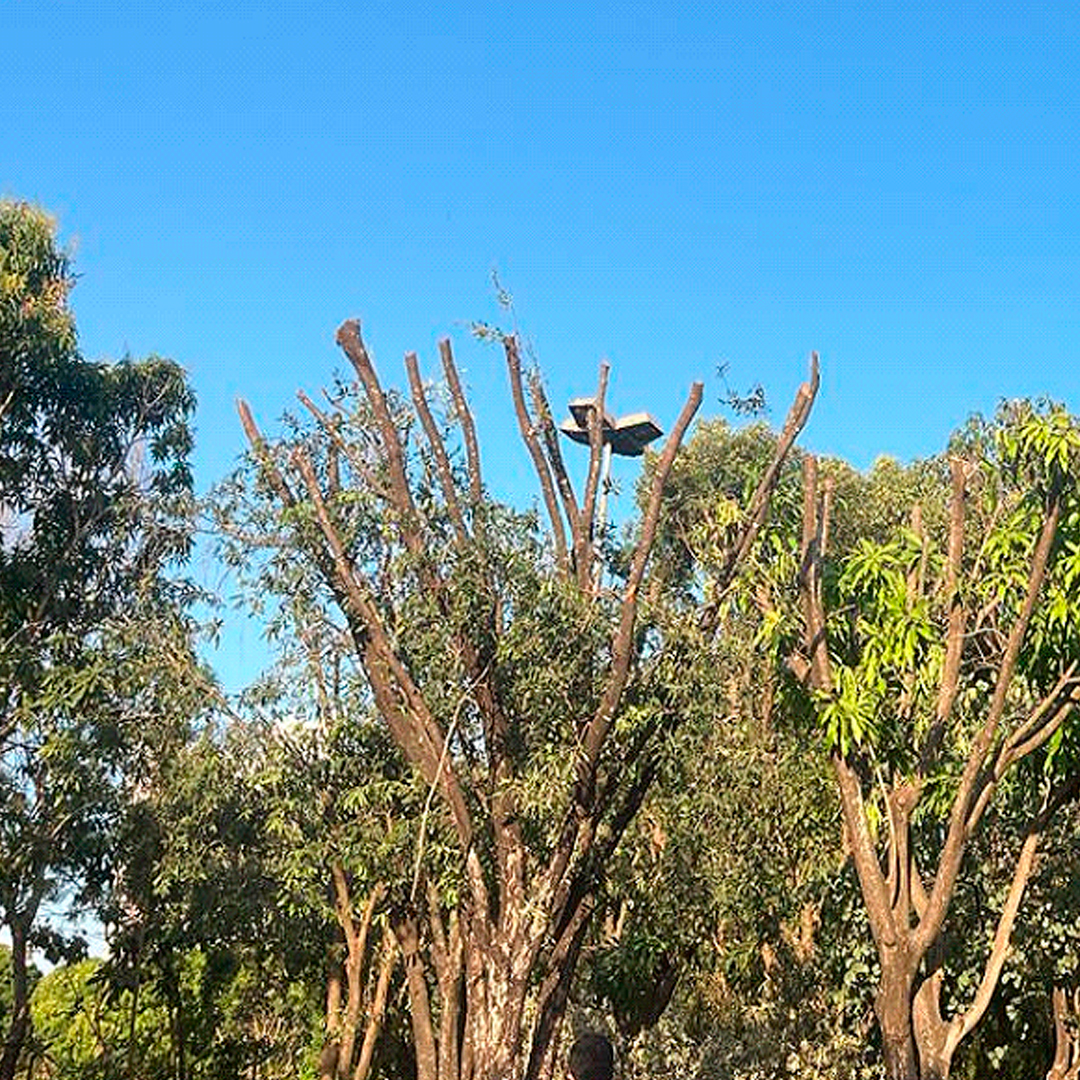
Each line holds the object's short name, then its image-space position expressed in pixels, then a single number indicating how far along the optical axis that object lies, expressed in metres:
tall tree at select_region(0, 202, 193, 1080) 12.02
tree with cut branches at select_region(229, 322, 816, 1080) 9.78
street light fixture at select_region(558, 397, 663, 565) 10.91
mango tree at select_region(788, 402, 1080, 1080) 8.77
